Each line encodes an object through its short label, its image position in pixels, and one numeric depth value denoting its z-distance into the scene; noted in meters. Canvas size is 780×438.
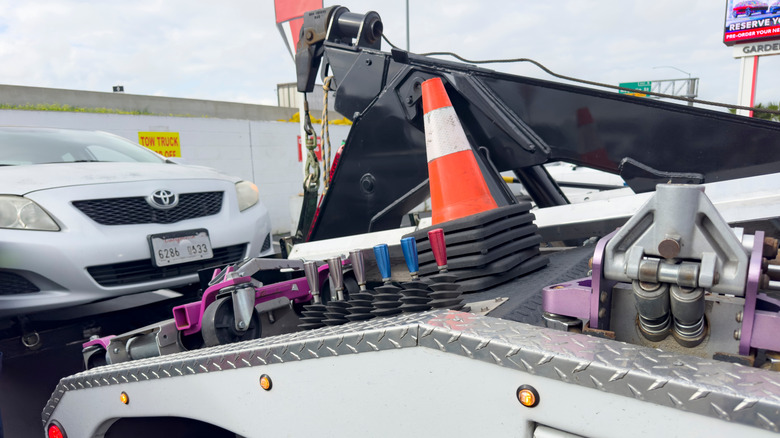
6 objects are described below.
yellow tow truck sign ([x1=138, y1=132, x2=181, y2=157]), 9.88
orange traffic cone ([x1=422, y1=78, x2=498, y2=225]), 2.10
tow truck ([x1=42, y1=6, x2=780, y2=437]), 0.93
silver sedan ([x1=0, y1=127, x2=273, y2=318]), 2.52
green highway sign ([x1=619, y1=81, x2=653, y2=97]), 34.04
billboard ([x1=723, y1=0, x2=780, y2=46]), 11.50
